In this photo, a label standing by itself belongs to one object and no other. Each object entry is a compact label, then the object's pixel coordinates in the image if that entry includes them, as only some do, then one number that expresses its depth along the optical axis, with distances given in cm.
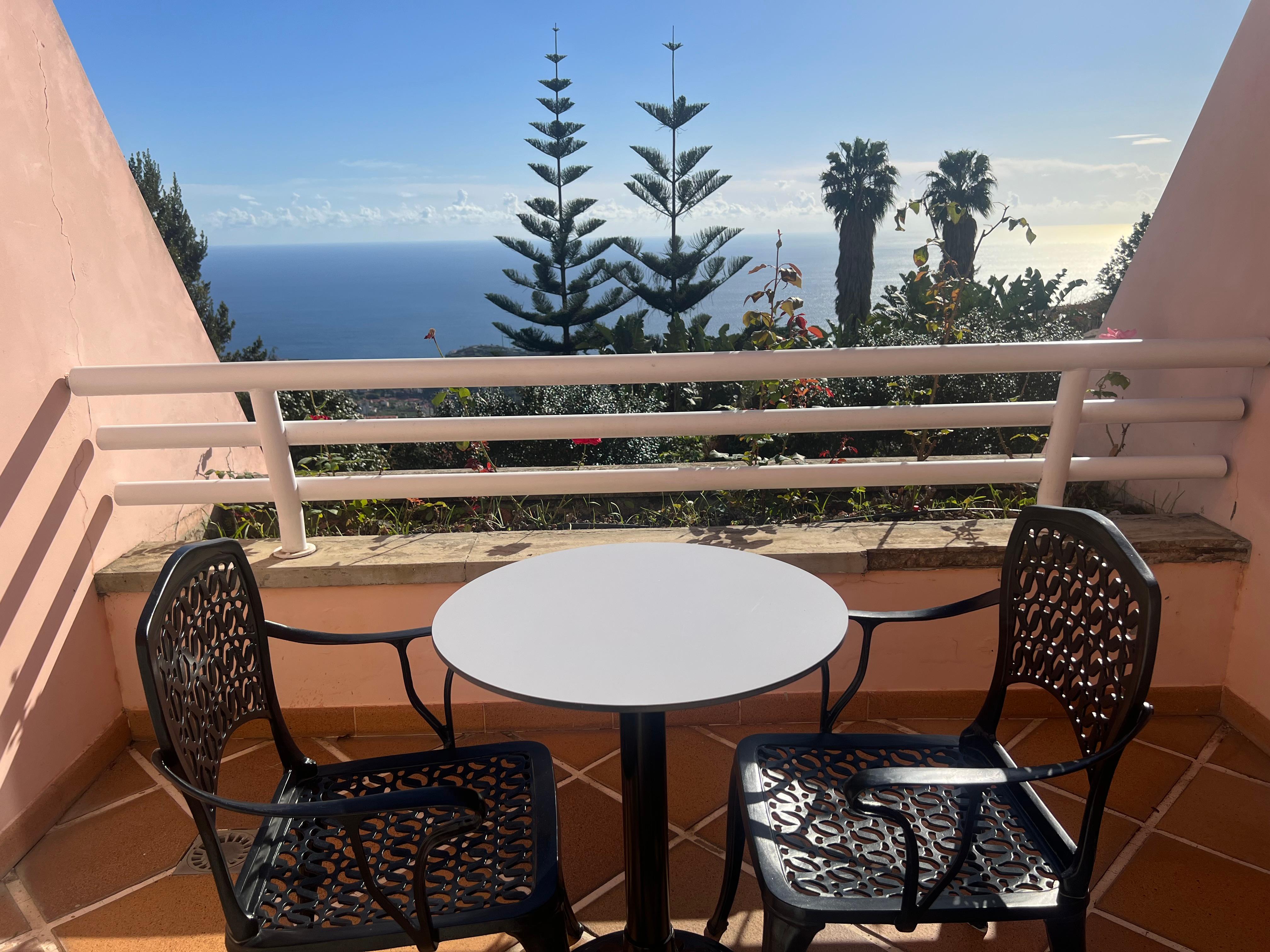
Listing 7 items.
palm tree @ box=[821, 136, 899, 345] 2383
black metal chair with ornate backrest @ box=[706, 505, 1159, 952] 93
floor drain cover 158
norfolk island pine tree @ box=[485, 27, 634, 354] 1489
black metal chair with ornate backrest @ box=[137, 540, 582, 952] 91
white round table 95
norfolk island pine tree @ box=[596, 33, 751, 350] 1466
